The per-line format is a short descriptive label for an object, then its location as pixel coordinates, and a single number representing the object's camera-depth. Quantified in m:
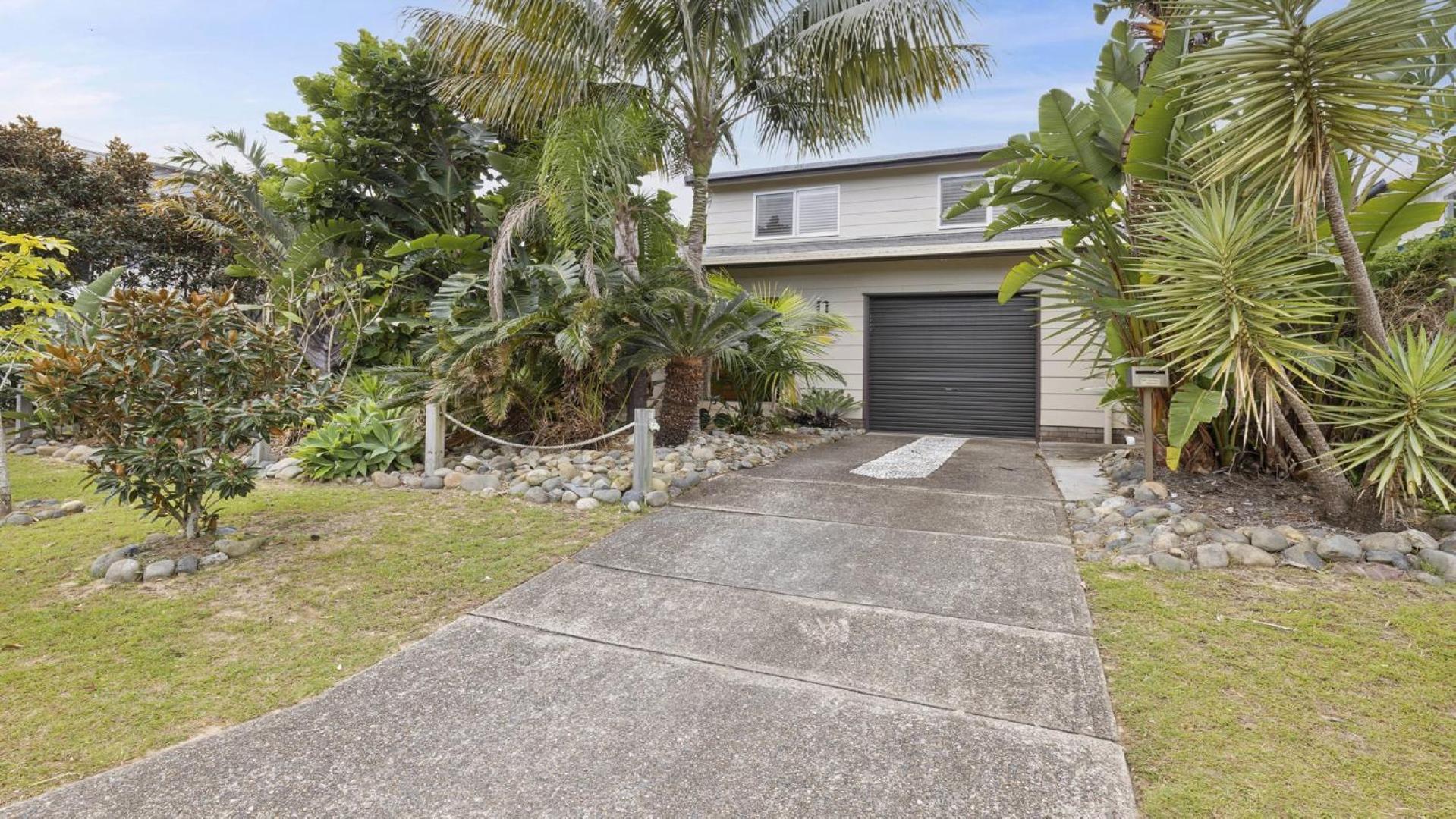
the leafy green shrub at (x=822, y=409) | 10.96
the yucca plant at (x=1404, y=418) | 3.75
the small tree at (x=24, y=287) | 5.02
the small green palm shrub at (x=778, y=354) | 8.41
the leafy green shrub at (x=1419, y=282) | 4.84
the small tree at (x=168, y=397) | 3.86
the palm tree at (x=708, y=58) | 7.14
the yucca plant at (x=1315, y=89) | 3.53
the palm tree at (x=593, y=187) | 7.07
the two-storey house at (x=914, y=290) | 10.45
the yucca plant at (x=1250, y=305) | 4.05
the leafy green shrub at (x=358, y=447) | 6.61
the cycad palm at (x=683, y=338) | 6.85
